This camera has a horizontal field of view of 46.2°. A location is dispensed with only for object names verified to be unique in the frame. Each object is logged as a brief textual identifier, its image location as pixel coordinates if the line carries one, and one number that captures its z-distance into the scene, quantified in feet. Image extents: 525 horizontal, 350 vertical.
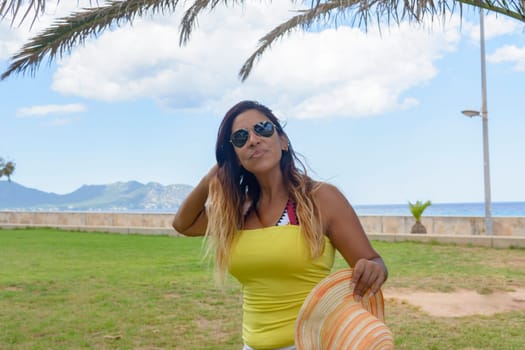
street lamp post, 52.85
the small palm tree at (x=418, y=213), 54.80
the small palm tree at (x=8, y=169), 115.96
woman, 6.38
